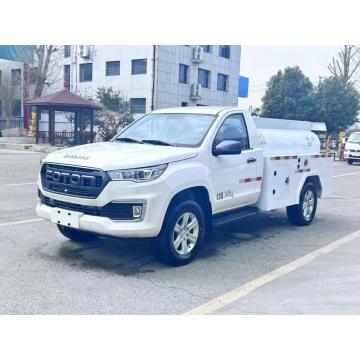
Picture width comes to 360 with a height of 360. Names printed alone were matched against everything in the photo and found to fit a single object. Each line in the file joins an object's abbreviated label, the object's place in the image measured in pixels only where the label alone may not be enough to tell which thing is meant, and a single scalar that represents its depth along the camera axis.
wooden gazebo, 26.38
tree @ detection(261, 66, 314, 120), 39.16
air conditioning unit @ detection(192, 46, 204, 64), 36.27
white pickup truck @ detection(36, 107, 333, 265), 4.84
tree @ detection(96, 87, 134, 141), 28.62
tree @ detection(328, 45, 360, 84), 43.16
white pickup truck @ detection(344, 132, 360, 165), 25.52
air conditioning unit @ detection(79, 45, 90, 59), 36.12
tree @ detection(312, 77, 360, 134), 38.12
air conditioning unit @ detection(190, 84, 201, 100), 36.94
